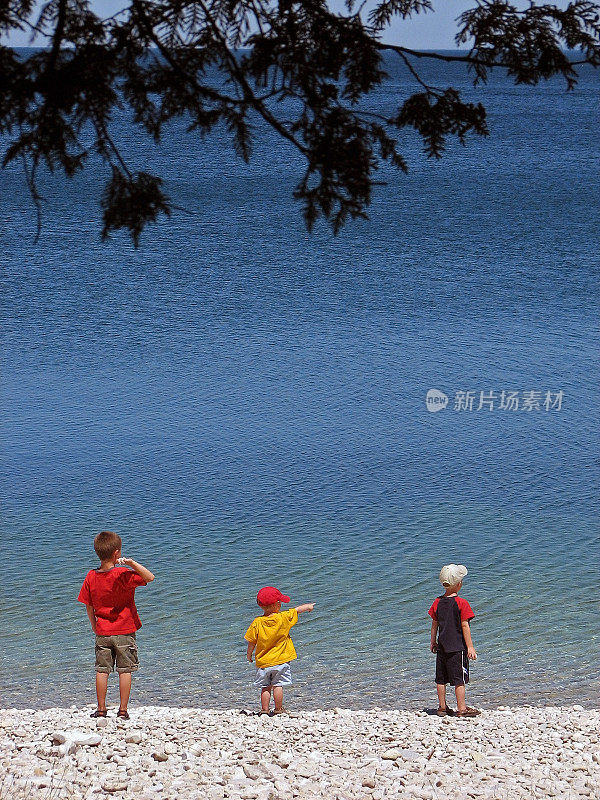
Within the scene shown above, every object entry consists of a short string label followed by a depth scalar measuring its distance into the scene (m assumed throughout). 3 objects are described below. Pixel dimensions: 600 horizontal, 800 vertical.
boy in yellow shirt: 14.32
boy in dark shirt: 14.56
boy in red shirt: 13.16
